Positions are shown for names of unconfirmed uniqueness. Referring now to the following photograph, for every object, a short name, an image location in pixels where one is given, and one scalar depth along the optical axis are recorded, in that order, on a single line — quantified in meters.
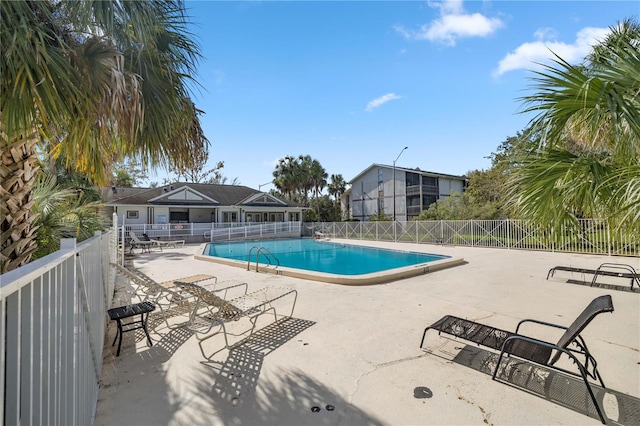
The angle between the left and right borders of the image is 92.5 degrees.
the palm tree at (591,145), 2.83
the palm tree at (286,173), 39.34
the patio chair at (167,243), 20.32
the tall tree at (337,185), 42.94
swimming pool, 8.55
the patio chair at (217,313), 4.08
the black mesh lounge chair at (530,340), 2.95
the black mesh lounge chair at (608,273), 7.24
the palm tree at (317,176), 39.62
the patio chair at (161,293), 4.60
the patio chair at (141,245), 17.52
